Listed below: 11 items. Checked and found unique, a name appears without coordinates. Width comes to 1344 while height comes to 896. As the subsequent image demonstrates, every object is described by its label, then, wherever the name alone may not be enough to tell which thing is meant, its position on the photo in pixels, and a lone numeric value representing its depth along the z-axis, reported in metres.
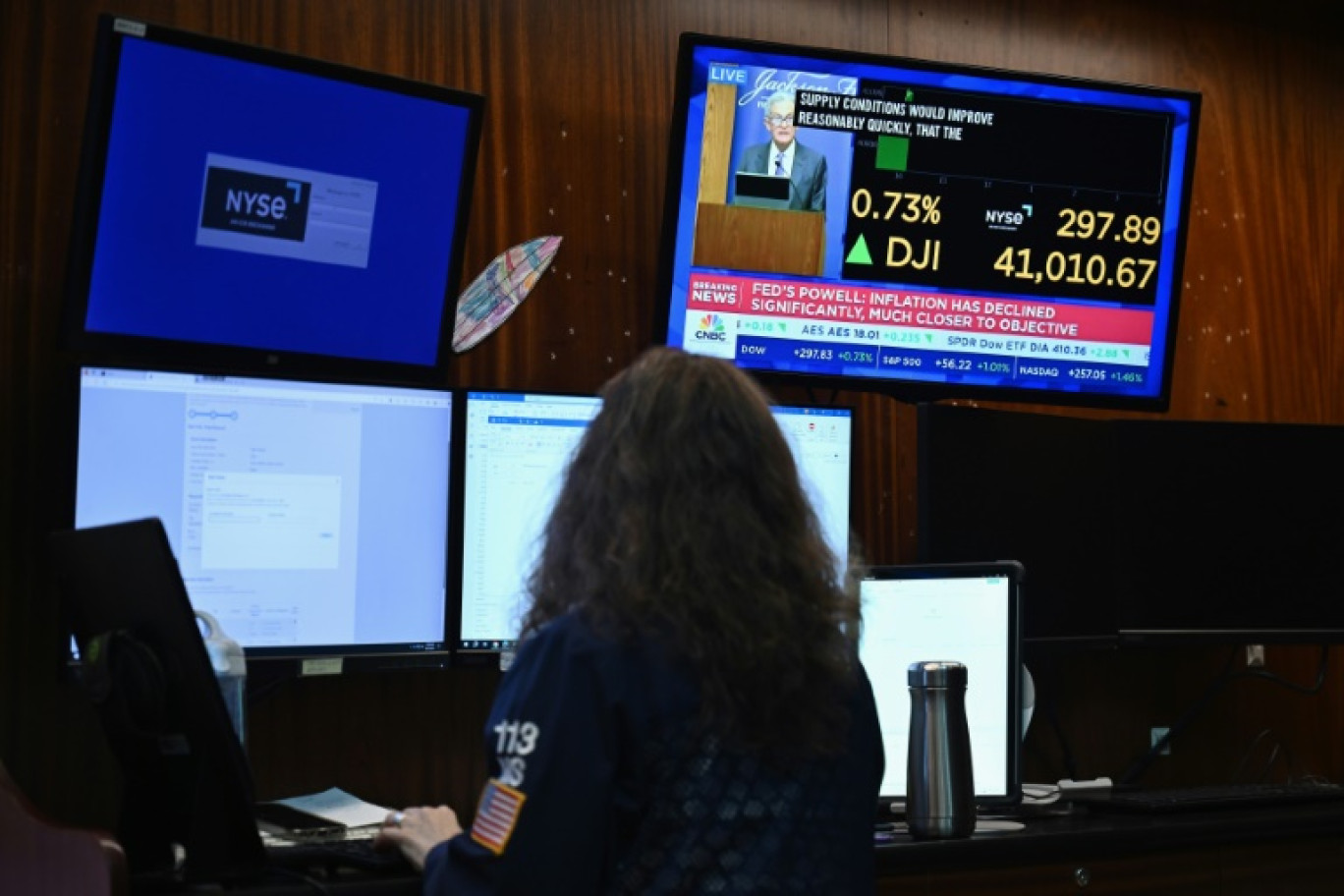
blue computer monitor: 2.21
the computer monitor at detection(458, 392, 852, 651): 2.49
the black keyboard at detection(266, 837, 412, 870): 1.95
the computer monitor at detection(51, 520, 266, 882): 1.84
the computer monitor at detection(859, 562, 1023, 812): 2.58
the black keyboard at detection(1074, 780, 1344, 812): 2.63
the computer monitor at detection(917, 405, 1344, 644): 2.84
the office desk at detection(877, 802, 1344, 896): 2.28
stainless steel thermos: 2.32
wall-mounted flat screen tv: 2.70
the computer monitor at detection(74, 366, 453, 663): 2.23
